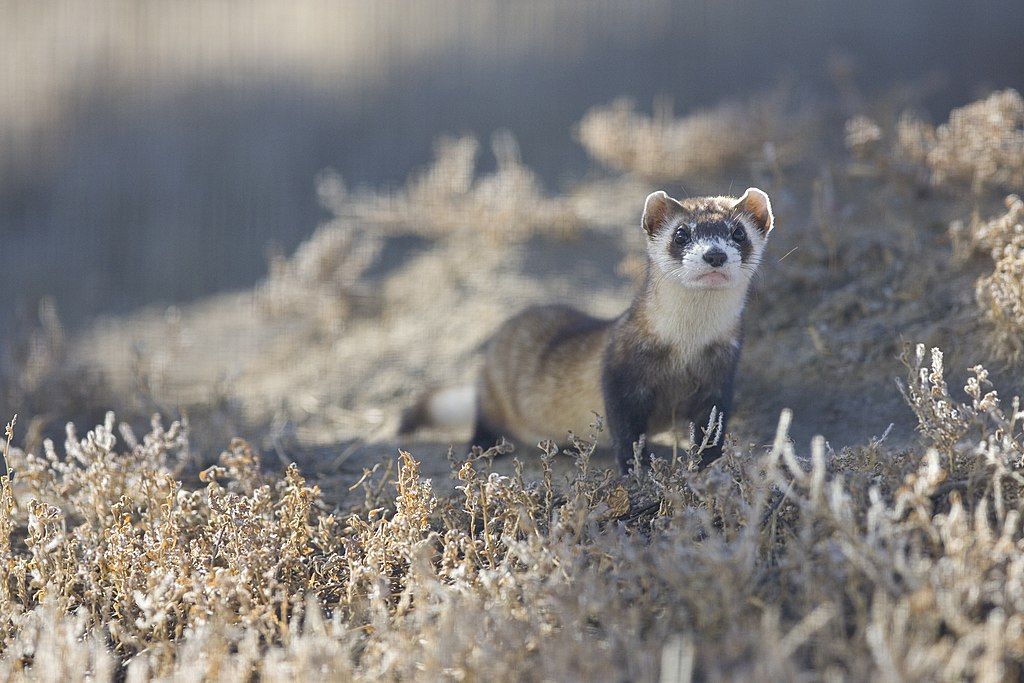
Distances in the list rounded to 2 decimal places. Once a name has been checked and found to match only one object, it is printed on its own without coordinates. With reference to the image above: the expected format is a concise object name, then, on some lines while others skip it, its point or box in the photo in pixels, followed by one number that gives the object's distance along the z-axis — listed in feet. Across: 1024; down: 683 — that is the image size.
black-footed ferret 23.93
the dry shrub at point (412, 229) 43.93
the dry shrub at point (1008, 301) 25.91
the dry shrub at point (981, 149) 32.65
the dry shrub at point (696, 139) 43.47
